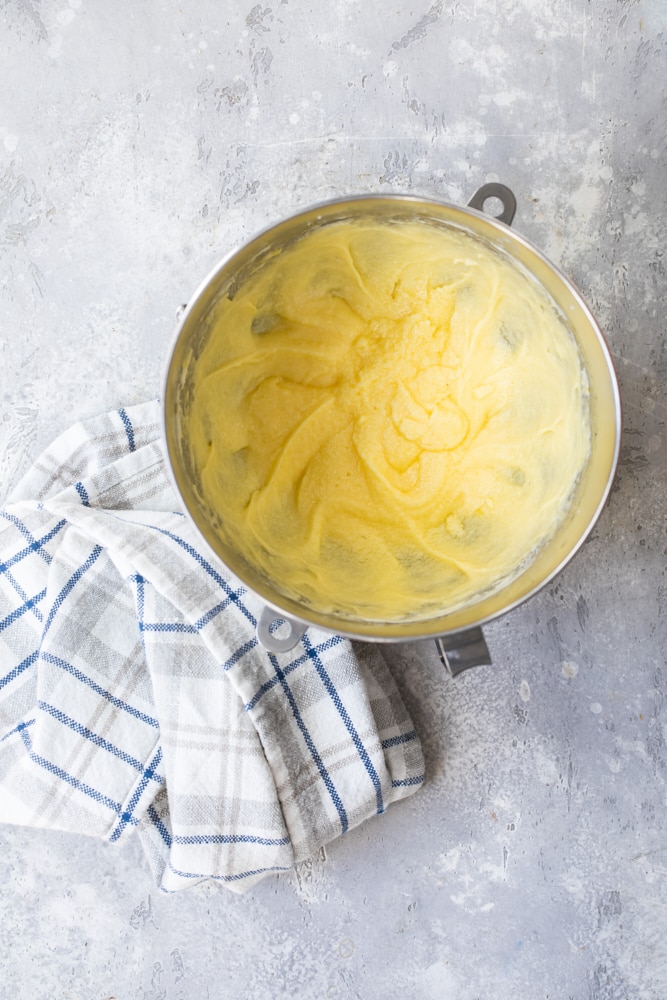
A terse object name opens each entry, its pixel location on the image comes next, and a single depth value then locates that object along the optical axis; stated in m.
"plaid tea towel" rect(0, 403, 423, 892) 1.26
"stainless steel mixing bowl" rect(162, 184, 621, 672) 1.01
